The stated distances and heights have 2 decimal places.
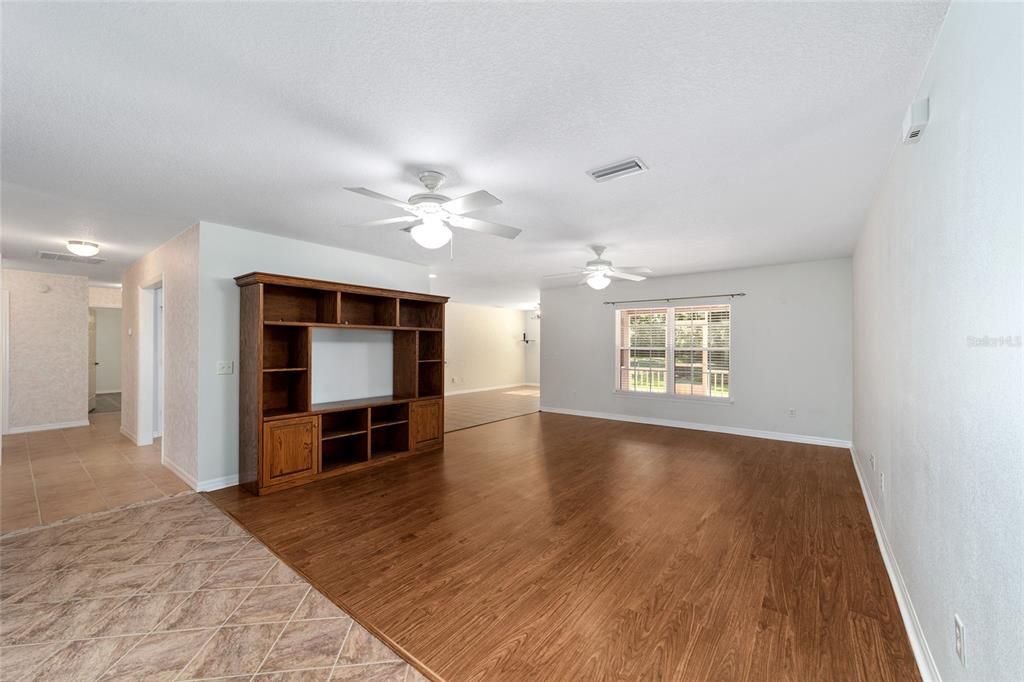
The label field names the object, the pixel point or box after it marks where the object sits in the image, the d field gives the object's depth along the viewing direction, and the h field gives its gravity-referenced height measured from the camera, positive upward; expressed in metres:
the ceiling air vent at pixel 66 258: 5.06 +1.08
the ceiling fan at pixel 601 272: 4.92 +0.84
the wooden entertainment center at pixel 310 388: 3.89 -0.49
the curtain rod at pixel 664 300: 6.79 +0.71
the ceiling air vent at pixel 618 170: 2.64 +1.12
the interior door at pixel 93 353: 9.33 -0.19
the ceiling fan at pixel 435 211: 2.58 +0.85
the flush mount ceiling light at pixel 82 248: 4.54 +1.05
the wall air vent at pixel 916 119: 1.75 +0.94
